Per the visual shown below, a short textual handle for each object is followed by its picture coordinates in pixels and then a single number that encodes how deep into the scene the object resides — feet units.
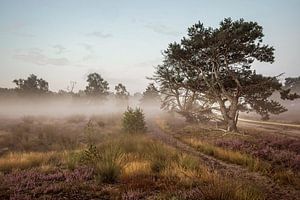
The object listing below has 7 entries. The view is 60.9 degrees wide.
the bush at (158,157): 32.89
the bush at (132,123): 76.89
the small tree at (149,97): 310.86
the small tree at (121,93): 312.66
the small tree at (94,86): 264.72
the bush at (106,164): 28.17
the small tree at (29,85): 246.88
